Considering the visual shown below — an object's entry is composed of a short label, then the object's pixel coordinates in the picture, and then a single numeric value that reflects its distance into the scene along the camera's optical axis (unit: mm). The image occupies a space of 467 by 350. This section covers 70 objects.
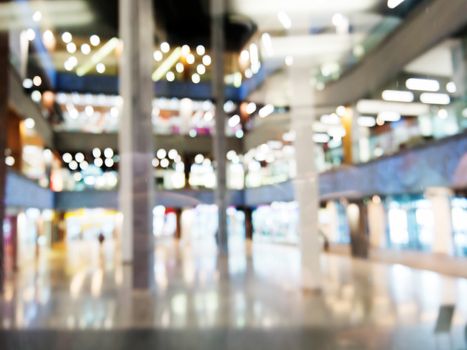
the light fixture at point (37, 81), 17662
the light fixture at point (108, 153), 22459
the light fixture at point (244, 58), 19477
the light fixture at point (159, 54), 15058
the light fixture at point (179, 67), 21881
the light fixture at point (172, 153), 23706
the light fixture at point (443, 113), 9367
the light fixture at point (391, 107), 10672
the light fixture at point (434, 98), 9539
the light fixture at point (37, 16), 10754
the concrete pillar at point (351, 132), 13281
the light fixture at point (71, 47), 17547
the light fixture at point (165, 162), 23489
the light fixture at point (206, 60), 20694
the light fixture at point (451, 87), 9359
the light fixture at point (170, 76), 22531
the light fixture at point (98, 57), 16981
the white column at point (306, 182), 8367
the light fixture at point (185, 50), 20181
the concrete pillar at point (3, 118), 8930
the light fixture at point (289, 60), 8802
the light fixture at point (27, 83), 15733
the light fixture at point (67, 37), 15950
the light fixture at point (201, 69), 21742
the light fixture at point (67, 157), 23341
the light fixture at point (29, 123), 16809
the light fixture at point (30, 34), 12652
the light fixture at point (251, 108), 21828
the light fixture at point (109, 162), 21531
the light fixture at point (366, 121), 13031
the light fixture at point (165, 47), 16197
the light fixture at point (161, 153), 23391
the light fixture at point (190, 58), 20884
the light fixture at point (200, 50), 20414
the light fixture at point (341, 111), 12491
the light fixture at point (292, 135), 8572
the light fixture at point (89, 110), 23214
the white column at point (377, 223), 13086
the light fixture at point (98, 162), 22797
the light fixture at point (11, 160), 13864
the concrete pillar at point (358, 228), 13560
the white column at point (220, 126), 18812
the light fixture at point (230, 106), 23227
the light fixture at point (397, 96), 11439
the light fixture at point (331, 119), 12773
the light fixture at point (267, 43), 12602
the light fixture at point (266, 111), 16933
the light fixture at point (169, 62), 19430
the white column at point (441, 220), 10516
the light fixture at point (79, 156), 23531
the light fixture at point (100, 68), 21078
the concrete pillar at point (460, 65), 8897
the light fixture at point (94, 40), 15425
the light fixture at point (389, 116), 11885
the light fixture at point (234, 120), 23625
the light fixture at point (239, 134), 24106
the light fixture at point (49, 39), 14573
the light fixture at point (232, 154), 24109
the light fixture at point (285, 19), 8731
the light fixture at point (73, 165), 23975
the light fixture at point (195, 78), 22550
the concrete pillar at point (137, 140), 8930
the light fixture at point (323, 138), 12461
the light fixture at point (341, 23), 9508
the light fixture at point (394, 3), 11016
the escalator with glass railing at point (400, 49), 9180
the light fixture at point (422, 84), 10297
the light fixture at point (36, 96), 17966
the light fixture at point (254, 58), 18000
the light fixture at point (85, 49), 17656
